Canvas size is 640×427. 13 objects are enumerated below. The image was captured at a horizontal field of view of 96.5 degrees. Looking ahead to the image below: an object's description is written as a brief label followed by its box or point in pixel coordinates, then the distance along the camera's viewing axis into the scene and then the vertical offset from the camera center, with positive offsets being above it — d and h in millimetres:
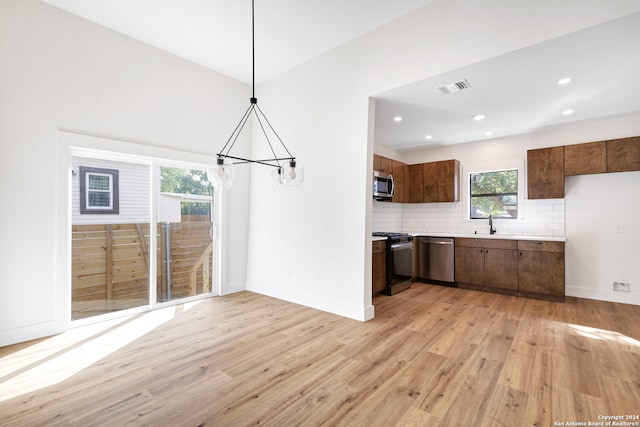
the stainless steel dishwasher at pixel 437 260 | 5266 -853
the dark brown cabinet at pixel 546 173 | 4609 +705
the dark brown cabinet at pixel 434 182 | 5664 +681
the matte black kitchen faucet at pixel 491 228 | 5355 -240
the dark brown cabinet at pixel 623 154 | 4094 +894
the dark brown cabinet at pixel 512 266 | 4348 -839
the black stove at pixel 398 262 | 4629 -799
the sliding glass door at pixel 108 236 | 3318 -279
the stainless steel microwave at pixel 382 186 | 4980 +518
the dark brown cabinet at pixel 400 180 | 5746 +717
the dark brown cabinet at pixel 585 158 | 4285 +885
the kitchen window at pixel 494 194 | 5332 +413
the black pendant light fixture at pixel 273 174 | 2286 +337
